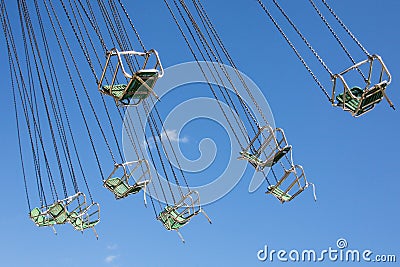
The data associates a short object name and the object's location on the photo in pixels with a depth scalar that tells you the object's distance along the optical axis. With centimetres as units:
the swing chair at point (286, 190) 1311
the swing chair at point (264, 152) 1230
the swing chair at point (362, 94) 930
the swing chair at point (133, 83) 1020
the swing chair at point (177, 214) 1481
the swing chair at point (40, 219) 1759
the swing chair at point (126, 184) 1472
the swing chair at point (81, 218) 1655
